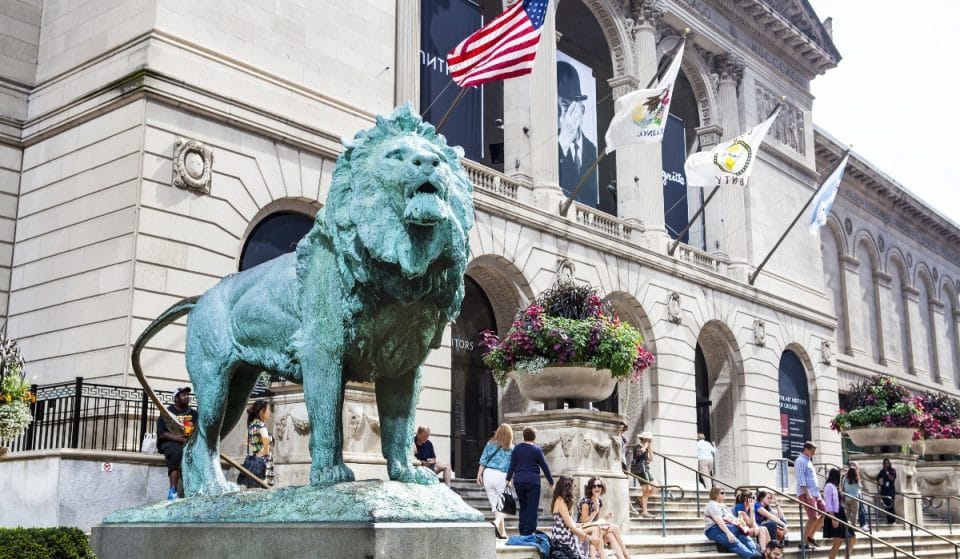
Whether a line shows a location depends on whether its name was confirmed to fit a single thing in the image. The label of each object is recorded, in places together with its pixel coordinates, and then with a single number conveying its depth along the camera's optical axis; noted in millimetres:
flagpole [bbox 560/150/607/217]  26359
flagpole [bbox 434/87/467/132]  21759
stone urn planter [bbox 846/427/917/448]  28594
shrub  8570
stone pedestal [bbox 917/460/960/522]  31234
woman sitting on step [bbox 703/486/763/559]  16016
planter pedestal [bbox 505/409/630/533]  15242
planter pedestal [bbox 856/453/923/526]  27281
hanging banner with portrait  28875
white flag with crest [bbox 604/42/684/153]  24484
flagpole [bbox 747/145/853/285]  33594
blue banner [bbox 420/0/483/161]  24453
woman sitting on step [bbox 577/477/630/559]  13188
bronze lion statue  4500
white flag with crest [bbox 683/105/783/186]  27531
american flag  19188
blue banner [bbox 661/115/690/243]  33031
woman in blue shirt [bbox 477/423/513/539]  14094
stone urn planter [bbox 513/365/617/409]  15648
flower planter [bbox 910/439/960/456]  31553
